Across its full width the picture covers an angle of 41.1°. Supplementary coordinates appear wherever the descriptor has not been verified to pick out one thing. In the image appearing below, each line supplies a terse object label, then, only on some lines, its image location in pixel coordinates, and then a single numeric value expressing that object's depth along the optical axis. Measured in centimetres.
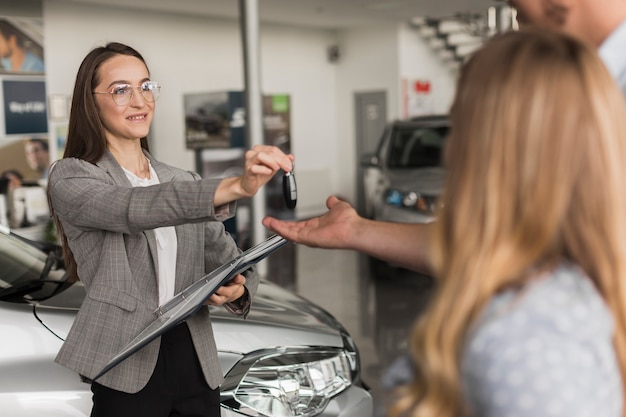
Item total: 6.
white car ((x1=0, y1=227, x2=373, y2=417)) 241
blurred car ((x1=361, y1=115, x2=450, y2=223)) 821
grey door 1394
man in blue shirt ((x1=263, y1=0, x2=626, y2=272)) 164
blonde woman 100
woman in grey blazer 191
